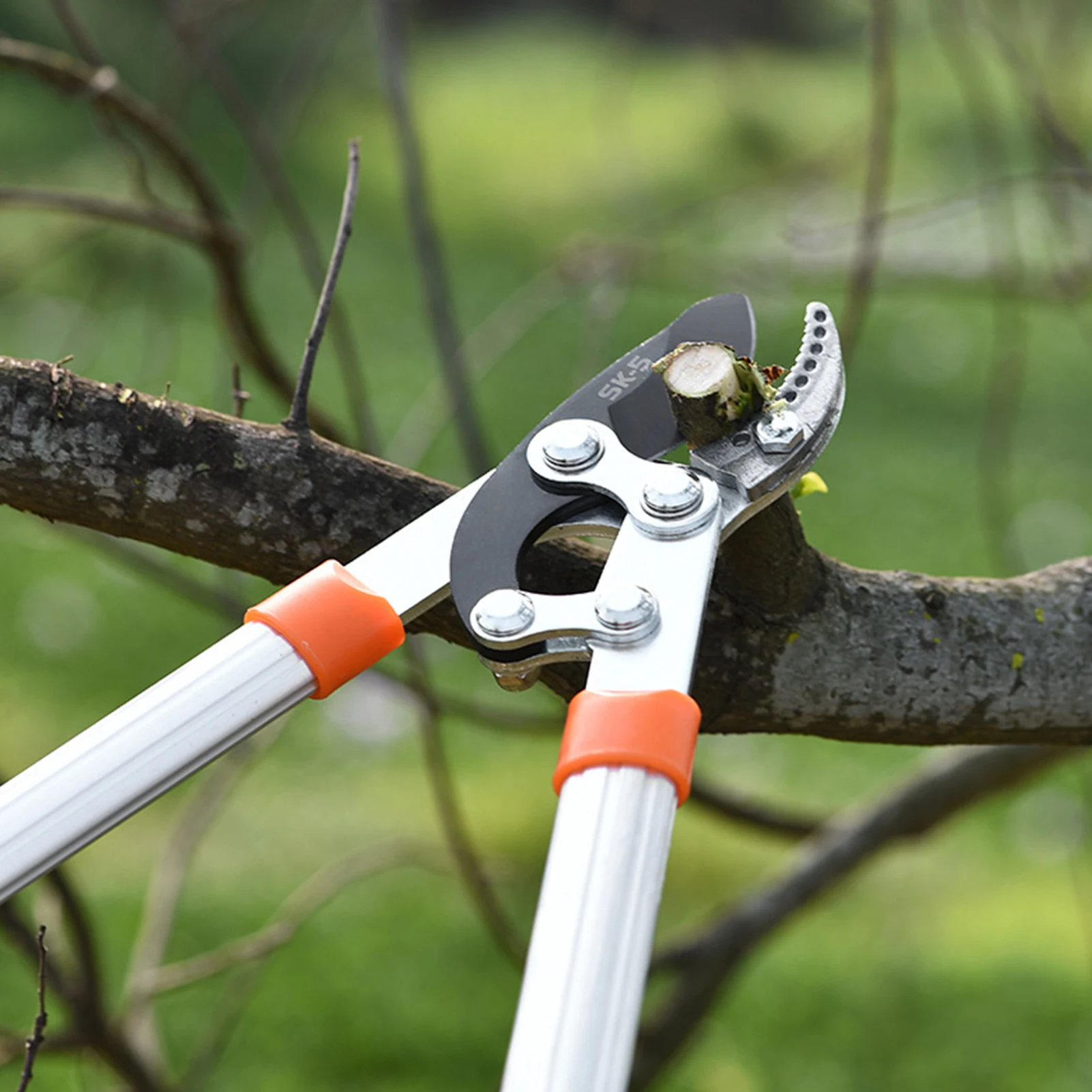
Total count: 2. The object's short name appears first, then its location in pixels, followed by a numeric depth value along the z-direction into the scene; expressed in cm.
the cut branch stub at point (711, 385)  144
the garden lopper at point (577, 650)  134
